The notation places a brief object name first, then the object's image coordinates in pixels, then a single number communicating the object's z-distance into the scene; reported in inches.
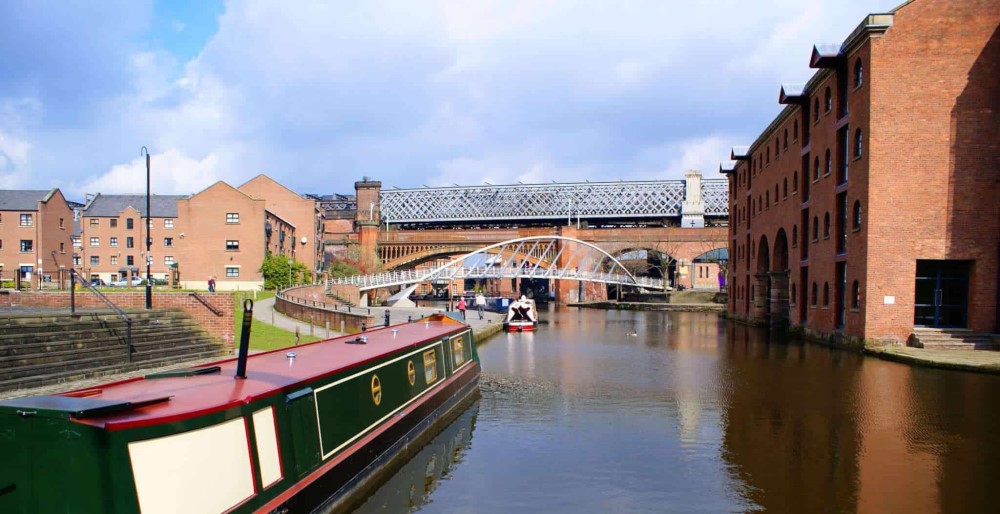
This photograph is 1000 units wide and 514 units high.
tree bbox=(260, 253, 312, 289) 1753.2
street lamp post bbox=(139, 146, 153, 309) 586.2
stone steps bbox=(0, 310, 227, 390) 392.5
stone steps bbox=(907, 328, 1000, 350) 701.0
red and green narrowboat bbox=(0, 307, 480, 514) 156.9
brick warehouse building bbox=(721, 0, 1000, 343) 713.0
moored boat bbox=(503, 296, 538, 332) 1112.8
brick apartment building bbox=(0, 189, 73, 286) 1863.9
